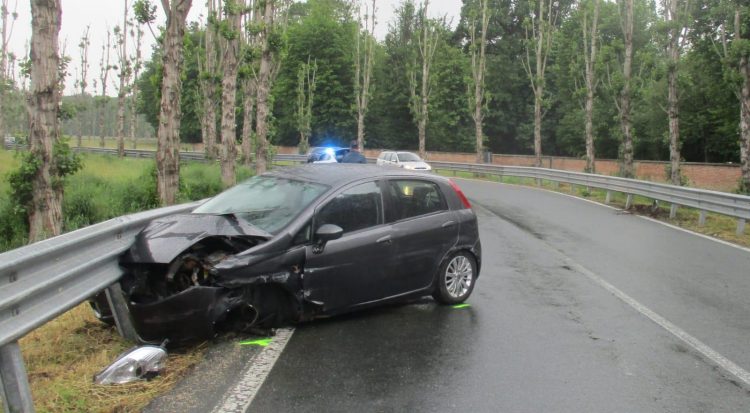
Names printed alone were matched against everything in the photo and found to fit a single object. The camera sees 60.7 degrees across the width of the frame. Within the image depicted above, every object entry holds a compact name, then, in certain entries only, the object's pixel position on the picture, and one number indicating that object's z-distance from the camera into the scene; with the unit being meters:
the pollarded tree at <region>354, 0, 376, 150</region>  53.69
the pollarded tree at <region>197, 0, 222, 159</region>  32.89
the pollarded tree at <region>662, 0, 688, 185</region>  22.98
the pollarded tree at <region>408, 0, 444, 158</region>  48.31
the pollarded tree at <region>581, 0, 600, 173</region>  32.97
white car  30.46
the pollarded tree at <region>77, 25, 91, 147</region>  52.43
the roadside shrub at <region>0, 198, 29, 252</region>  11.02
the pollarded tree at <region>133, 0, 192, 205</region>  12.13
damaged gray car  5.21
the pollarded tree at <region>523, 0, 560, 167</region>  40.19
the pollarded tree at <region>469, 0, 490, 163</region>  42.69
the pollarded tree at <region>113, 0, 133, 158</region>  43.49
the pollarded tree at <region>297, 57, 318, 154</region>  55.50
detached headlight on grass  4.54
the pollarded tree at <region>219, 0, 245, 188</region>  18.95
